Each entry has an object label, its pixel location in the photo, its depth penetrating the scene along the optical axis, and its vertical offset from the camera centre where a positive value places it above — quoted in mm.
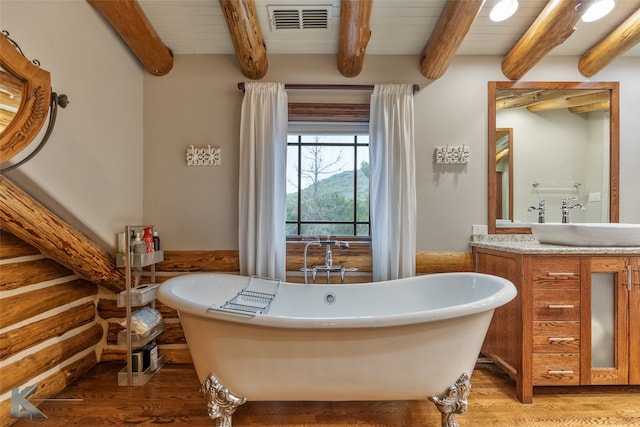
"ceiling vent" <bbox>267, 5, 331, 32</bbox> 1847 +1263
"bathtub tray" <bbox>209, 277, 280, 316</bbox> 1837 -538
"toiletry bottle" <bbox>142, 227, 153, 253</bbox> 1958 -191
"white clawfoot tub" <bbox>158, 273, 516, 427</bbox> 1275 -647
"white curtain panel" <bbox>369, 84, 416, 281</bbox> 2096 +191
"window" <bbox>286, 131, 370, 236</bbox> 2438 +213
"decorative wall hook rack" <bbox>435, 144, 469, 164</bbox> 2225 +429
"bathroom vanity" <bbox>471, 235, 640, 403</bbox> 1665 -608
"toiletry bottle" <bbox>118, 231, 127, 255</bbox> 1905 -214
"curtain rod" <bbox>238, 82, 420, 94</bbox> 2178 +924
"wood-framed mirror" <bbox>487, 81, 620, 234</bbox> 2252 +499
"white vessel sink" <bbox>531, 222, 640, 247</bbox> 1736 -148
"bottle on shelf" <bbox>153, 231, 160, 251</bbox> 2069 -225
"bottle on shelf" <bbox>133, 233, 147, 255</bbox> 1874 -227
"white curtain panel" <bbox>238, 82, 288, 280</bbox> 2080 +196
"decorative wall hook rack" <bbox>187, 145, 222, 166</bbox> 2217 +413
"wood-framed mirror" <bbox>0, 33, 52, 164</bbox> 1186 +476
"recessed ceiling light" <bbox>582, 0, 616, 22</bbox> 1774 +1236
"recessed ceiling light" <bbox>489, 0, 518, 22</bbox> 1780 +1241
